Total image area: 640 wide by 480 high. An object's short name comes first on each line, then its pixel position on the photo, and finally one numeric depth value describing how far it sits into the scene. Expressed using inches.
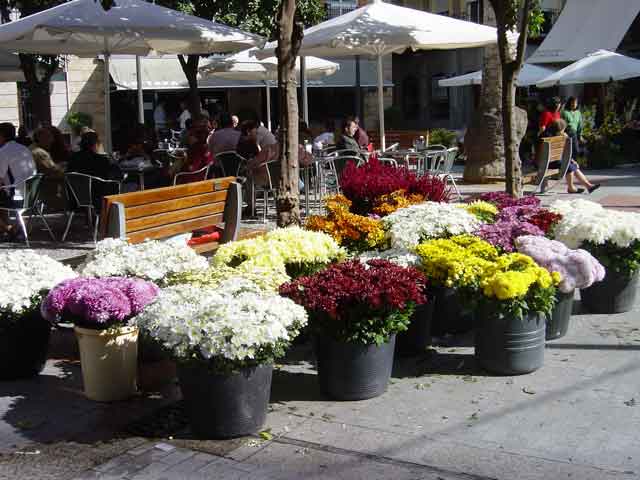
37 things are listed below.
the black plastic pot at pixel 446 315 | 255.1
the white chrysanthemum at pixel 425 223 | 258.2
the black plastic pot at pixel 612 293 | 271.7
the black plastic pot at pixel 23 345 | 218.1
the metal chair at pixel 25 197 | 396.8
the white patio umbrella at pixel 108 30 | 418.0
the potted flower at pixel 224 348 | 174.7
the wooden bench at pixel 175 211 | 271.0
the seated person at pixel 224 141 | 483.5
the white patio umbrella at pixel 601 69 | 848.3
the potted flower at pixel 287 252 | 237.0
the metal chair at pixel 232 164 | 460.8
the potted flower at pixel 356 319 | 193.9
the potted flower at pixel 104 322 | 199.3
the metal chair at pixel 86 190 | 391.2
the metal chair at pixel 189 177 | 417.4
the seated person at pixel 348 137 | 521.0
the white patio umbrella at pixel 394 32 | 487.2
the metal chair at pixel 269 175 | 450.3
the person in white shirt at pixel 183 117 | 984.7
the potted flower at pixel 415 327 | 234.4
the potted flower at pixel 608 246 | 257.4
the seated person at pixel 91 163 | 394.9
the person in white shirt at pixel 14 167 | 402.6
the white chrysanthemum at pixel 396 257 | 232.4
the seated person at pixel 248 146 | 466.3
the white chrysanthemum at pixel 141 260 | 229.3
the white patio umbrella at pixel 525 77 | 992.2
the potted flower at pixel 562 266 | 232.5
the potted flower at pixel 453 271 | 220.1
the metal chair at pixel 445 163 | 500.3
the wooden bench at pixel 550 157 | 551.8
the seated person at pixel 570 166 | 570.3
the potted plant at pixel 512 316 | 211.3
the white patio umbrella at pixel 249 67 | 716.0
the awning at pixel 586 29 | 1083.9
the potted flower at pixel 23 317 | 215.2
